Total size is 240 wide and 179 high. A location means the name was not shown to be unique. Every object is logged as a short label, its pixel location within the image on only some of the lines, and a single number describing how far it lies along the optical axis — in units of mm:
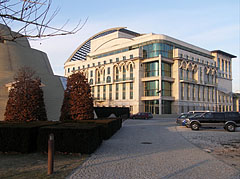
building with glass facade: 55938
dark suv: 18984
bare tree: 4488
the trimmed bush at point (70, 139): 8234
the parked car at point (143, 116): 41188
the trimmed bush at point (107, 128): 12484
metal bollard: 5959
